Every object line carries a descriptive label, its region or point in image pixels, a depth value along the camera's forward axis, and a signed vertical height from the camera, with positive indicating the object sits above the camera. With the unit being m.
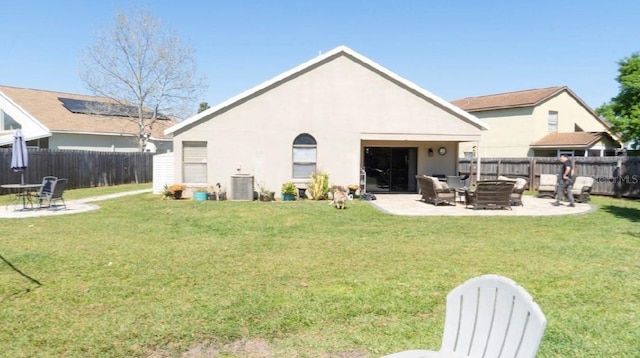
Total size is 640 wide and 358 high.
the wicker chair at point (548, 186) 17.58 -0.95
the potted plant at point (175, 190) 16.30 -1.10
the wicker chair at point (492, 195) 13.33 -1.03
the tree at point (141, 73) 30.78 +7.09
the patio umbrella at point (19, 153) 13.30 +0.31
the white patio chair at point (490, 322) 2.10 -0.90
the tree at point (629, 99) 18.38 +3.07
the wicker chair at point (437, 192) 14.70 -1.06
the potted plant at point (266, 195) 16.34 -1.29
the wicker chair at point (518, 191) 14.52 -0.96
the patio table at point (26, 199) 12.89 -1.38
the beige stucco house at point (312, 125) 16.81 +1.63
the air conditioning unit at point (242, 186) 16.31 -0.95
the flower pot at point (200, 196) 16.45 -1.34
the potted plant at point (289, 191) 16.45 -1.13
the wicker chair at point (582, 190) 16.09 -1.02
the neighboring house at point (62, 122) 26.36 +2.80
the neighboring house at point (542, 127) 28.92 +2.92
